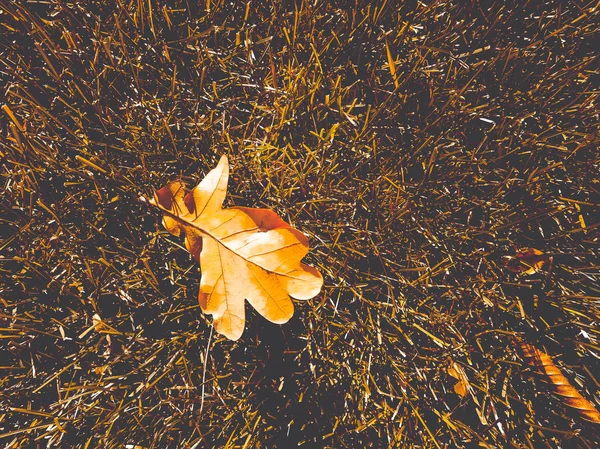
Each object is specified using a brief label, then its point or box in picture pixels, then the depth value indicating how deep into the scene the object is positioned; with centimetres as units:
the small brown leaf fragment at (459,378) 27
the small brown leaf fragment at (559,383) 27
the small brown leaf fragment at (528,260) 27
